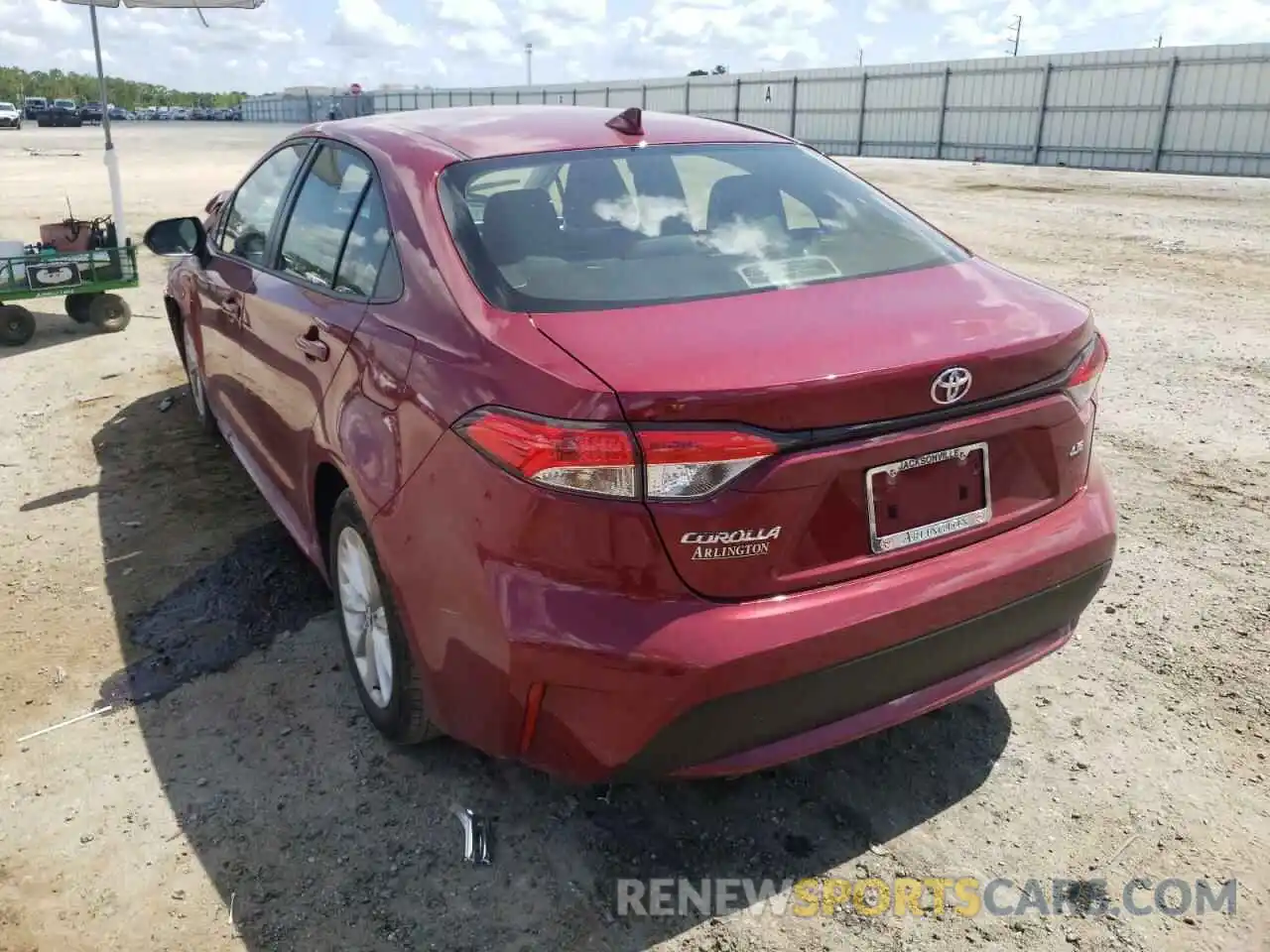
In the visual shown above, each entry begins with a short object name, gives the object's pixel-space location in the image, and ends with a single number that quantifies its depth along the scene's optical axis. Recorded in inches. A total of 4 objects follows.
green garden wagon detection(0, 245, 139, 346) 287.1
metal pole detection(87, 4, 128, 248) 332.5
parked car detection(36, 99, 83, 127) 2377.0
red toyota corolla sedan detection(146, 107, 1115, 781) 79.0
